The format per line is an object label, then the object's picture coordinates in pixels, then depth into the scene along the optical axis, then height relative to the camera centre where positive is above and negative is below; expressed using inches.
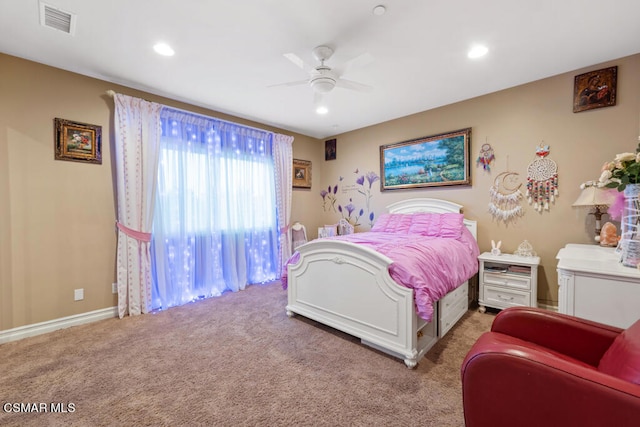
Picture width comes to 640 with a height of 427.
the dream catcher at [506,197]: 119.3 +2.9
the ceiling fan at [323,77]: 86.4 +43.1
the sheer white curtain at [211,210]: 124.8 -2.2
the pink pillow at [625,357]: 32.9 -21.6
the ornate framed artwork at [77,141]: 100.3 +26.4
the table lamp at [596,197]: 88.1 +1.8
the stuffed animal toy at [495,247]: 118.8 -20.6
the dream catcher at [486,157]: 126.3 +22.9
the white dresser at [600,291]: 50.6 -18.2
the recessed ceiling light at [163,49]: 86.4 +53.7
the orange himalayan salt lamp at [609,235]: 89.6 -11.5
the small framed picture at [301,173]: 185.8 +23.2
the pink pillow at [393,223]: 139.9 -10.6
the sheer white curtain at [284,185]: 167.6 +13.5
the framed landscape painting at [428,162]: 134.4 +24.2
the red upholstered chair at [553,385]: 30.6 -24.0
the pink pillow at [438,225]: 122.2 -10.1
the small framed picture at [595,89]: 98.3 +44.2
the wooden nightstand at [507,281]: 105.7 -32.8
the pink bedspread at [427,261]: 75.7 -19.9
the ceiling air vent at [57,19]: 71.3 +54.3
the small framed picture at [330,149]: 195.2 +42.4
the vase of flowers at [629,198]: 56.4 +1.0
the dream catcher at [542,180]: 110.2 +9.8
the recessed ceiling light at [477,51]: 88.6 +53.3
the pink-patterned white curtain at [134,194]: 110.5 +5.7
